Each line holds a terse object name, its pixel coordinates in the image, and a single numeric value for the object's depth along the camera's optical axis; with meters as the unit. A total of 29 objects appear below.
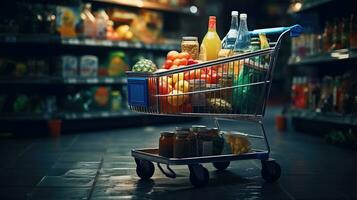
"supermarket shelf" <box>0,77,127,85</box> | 6.12
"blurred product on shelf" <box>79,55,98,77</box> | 6.75
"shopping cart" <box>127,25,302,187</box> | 3.39
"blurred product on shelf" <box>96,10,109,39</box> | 6.90
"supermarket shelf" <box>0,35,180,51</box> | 6.06
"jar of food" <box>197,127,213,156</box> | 3.48
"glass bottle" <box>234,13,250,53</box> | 3.54
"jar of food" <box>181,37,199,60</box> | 3.65
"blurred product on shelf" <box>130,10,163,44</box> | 7.80
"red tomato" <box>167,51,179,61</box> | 3.56
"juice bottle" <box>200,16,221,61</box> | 3.62
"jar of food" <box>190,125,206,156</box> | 3.46
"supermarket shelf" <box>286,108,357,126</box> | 5.33
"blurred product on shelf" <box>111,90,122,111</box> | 7.25
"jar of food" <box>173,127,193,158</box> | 3.41
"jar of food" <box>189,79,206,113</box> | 3.41
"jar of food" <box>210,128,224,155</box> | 3.54
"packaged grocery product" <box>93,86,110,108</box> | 7.07
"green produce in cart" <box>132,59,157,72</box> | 3.52
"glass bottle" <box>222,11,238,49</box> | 3.65
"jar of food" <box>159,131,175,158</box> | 3.51
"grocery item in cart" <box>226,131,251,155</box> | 3.62
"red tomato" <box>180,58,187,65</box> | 3.51
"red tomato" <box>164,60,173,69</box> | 3.57
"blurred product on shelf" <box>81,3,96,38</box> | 6.76
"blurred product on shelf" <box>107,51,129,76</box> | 7.24
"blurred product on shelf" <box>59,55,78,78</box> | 6.47
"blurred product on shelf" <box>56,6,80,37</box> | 6.43
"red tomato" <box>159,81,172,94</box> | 3.42
